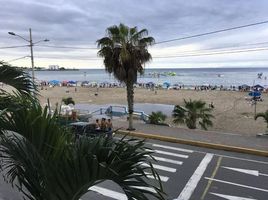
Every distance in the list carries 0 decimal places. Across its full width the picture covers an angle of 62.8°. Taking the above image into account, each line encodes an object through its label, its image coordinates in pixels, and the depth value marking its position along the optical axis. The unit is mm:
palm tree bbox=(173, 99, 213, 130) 14734
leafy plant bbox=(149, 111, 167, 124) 15144
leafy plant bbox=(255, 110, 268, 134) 13469
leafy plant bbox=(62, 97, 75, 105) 24520
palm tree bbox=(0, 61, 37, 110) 2906
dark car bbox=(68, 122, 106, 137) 10431
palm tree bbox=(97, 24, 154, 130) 12798
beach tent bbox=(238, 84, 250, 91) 57075
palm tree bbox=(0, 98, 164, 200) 1734
